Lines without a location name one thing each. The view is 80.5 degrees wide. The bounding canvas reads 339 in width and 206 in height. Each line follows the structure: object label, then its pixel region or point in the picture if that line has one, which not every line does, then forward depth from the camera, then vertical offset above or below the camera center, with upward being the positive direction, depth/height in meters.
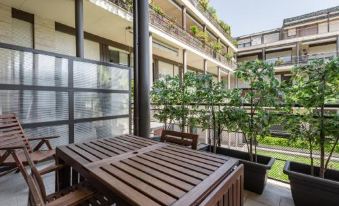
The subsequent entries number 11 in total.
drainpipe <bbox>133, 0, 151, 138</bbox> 3.72 +0.61
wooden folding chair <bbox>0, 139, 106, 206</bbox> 1.28 -0.66
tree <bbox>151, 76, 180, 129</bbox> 3.92 +0.07
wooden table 1.05 -0.47
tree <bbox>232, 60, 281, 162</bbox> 2.47 -0.01
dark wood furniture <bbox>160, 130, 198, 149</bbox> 2.16 -0.42
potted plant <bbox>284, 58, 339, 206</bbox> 1.89 -0.26
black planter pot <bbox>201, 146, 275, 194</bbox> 2.34 -0.88
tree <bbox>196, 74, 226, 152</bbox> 3.13 -0.01
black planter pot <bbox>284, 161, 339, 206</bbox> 1.80 -0.84
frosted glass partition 2.99 +0.13
